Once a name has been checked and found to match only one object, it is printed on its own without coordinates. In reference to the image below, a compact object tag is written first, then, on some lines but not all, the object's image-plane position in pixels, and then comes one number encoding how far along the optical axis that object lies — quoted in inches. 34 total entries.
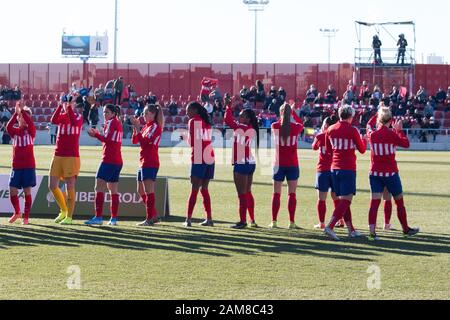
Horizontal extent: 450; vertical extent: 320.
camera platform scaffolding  2305.6
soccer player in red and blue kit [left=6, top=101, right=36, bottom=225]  580.4
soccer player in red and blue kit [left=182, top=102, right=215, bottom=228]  569.6
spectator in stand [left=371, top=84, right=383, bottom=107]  2066.9
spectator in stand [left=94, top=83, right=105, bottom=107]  2207.2
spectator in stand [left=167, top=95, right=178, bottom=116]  2247.8
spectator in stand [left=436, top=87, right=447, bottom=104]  2208.4
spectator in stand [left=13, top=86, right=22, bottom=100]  2314.2
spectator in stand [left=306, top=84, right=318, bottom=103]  2237.9
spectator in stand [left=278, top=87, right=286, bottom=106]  2118.6
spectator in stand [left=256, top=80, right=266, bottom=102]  2193.7
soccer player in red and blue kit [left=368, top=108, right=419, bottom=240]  521.3
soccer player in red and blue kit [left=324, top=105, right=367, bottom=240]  518.6
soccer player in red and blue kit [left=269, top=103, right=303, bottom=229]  572.7
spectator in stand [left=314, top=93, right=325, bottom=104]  2164.7
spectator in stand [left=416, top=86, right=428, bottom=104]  2142.0
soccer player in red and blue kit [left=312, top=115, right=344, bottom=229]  573.6
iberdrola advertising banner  629.6
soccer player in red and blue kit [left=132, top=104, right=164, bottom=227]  568.1
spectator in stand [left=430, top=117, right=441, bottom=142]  2032.2
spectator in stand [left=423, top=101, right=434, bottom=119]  2050.9
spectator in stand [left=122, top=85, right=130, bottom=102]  2269.9
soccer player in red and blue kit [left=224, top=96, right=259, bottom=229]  572.4
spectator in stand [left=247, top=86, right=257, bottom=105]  2180.1
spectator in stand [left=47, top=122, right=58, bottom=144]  2007.3
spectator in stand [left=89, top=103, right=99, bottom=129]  1978.3
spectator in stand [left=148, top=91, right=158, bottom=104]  2174.0
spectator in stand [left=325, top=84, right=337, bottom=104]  2158.0
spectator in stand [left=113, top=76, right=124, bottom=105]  2155.5
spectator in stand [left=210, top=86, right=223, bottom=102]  2156.7
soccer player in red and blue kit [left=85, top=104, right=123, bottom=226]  572.7
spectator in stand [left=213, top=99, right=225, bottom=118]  2078.0
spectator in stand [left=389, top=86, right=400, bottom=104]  2114.9
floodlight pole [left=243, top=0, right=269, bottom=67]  3046.3
